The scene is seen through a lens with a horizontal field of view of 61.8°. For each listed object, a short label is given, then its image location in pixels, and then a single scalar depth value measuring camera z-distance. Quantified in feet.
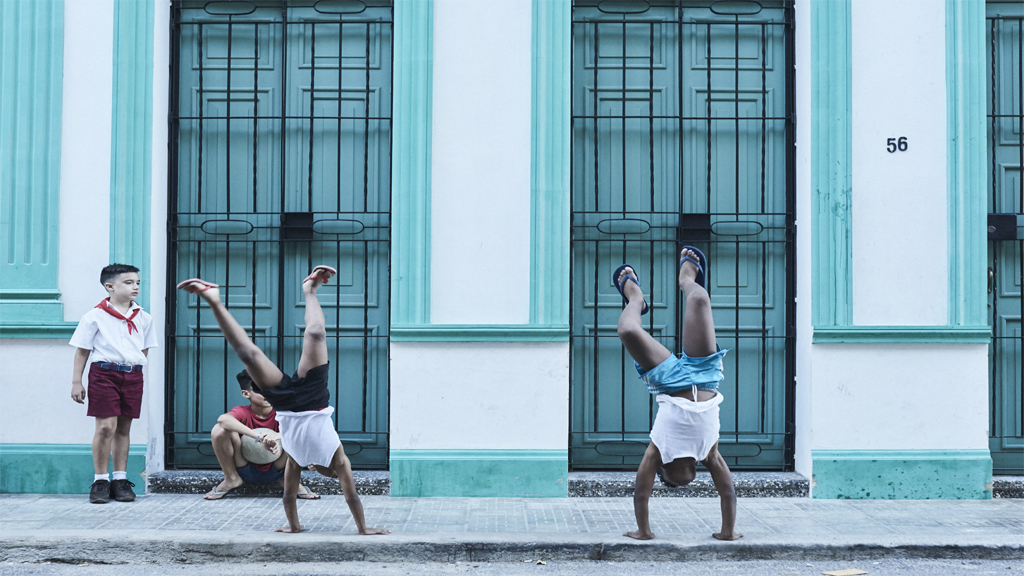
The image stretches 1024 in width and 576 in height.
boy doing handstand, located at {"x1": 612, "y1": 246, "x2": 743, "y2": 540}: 16.90
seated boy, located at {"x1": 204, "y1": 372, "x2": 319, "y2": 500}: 21.26
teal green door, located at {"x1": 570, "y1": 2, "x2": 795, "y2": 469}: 23.45
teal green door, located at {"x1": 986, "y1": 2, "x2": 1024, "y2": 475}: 23.27
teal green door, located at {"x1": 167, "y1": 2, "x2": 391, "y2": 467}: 23.50
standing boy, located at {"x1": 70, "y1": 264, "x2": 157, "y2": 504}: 20.79
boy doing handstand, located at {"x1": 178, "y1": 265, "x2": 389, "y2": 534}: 16.43
